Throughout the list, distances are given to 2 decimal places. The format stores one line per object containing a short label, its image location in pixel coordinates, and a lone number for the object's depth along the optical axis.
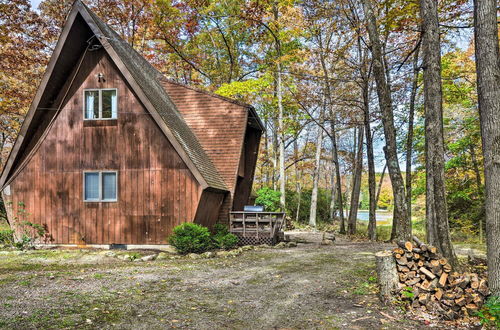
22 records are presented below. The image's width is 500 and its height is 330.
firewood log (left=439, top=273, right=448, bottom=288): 6.24
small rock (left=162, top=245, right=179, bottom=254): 12.51
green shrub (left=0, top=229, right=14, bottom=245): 13.74
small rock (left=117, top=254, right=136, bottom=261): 11.20
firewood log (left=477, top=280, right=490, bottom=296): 6.24
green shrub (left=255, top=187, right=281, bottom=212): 18.70
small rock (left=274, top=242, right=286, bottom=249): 14.28
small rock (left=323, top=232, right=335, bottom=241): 16.33
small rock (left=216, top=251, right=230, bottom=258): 11.85
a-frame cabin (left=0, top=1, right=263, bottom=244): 13.05
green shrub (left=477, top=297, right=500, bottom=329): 5.71
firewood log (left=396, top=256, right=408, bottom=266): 6.60
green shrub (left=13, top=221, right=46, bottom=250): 13.22
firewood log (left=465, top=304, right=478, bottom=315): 6.02
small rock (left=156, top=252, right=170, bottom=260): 11.47
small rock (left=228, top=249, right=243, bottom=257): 11.95
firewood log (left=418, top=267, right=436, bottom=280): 6.34
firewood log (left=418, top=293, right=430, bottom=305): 6.07
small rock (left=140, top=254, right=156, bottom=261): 11.09
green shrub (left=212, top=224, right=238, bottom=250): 13.41
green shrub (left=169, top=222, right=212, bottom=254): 12.13
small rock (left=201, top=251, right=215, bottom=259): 11.70
